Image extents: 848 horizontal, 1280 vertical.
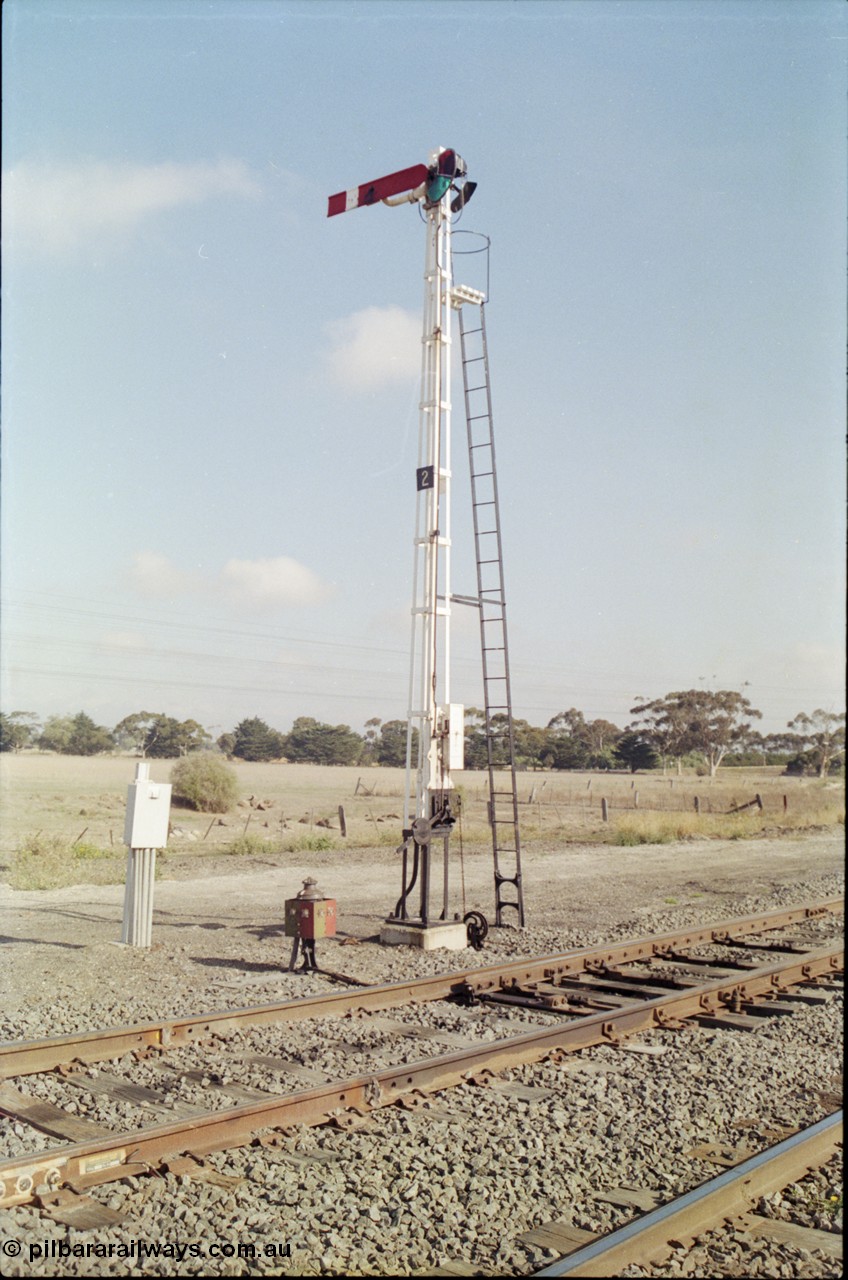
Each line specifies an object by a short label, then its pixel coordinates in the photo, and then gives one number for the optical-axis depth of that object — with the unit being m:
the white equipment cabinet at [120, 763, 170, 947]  11.16
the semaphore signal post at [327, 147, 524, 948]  12.33
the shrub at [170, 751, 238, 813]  39.34
